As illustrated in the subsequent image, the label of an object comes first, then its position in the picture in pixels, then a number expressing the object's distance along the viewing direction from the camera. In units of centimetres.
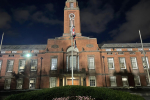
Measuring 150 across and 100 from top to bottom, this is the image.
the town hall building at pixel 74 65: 2588
